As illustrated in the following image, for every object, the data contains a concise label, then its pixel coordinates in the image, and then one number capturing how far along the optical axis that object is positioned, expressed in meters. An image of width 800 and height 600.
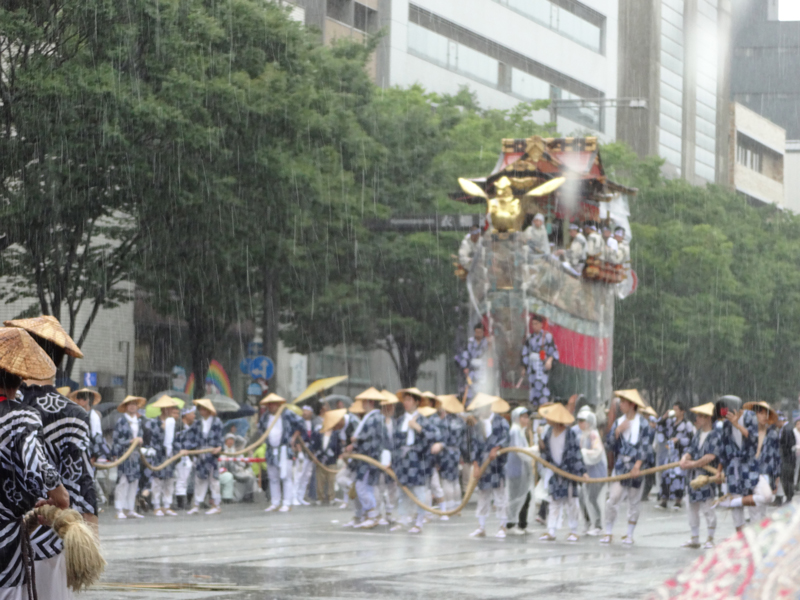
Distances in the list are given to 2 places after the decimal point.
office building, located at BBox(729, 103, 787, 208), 78.69
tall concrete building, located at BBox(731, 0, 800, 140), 93.81
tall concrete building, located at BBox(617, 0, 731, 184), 70.00
